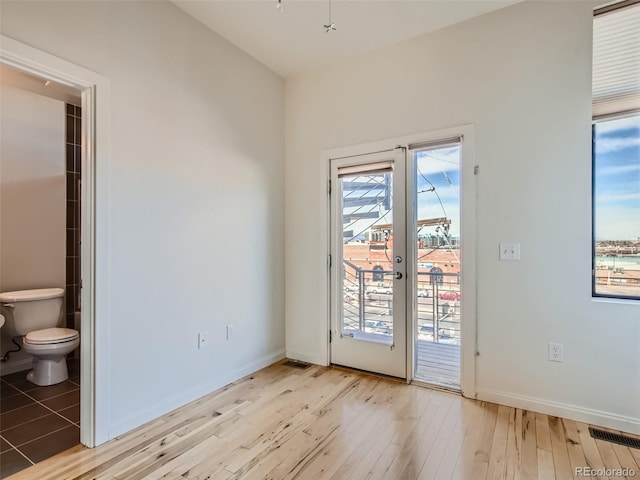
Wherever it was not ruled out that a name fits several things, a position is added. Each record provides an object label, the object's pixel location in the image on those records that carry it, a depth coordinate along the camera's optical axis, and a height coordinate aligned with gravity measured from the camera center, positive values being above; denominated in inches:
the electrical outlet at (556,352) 89.9 -31.6
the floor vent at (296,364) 129.0 -50.9
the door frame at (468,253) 100.5 -4.6
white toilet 107.3 -33.0
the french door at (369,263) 114.3 -9.2
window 87.7 +22.9
